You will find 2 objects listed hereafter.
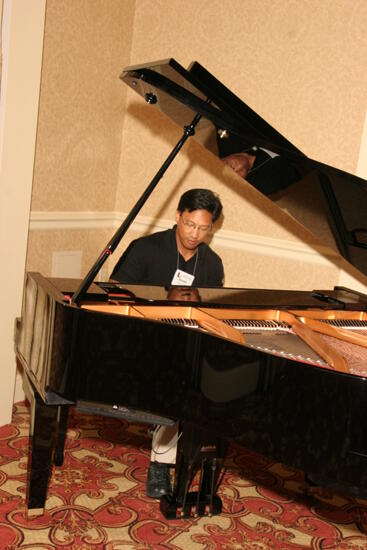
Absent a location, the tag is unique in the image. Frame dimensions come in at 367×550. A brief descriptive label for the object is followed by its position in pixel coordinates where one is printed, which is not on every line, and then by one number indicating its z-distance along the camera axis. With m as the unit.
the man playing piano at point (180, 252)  2.92
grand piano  1.79
